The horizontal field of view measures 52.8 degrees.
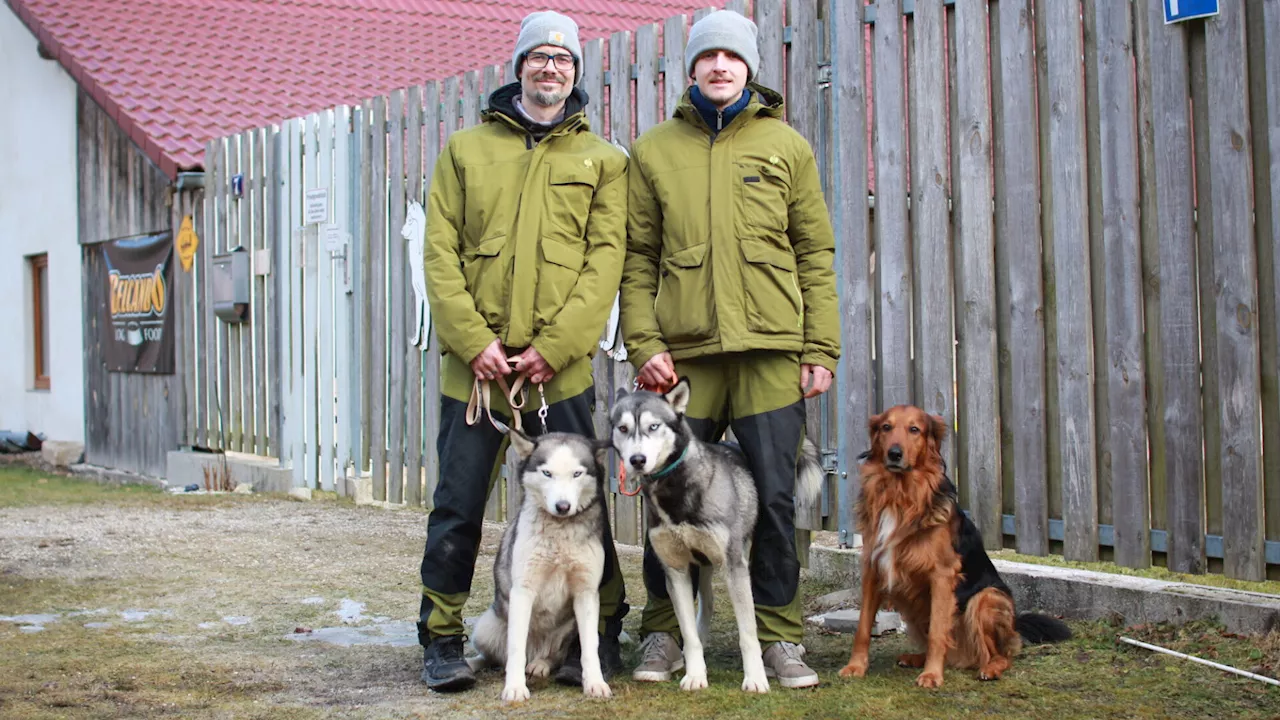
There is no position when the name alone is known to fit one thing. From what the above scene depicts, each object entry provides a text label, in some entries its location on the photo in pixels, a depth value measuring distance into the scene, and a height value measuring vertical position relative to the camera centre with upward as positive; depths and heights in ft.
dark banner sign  40.52 +3.02
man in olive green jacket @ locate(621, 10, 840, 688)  14.46 +0.99
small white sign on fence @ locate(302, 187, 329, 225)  32.96 +4.81
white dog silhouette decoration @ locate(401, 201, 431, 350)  28.50 +2.77
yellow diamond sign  39.04 +4.67
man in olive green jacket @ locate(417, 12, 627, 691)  14.55 +1.27
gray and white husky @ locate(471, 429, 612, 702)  13.65 -1.73
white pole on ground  13.65 -3.27
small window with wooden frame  49.44 +3.15
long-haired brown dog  14.39 -2.11
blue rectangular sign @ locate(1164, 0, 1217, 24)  15.26 +4.30
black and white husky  13.65 -1.42
